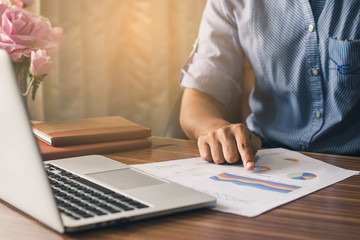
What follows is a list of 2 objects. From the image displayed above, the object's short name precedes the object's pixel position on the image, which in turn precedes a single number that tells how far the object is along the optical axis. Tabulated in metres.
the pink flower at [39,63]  1.06
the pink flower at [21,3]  1.19
